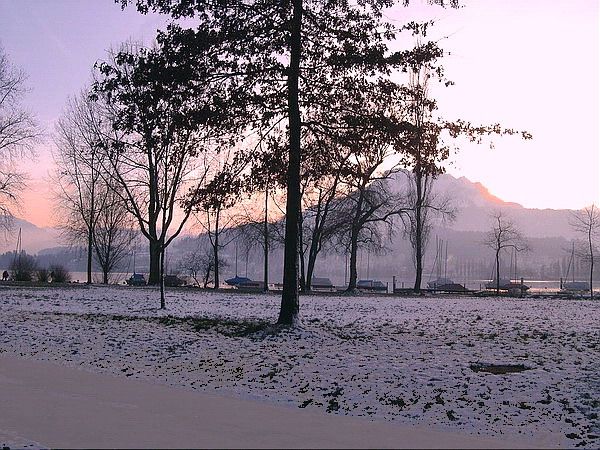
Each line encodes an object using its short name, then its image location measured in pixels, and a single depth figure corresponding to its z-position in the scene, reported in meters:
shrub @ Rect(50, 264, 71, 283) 49.31
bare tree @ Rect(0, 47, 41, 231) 36.03
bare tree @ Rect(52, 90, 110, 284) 39.50
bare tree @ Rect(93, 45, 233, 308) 16.09
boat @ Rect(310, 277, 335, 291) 92.94
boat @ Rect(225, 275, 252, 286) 72.52
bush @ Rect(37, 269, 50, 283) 49.44
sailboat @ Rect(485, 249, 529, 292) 61.06
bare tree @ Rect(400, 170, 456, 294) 44.91
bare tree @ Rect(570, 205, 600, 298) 59.61
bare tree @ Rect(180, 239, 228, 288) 73.12
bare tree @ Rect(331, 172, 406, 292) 43.84
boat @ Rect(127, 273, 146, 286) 57.23
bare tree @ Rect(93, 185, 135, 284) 56.50
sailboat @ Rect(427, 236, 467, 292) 52.78
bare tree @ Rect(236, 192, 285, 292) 47.84
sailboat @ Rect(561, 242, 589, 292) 79.25
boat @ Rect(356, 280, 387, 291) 53.78
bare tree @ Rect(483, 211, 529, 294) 59.97
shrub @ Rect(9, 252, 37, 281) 48.47
